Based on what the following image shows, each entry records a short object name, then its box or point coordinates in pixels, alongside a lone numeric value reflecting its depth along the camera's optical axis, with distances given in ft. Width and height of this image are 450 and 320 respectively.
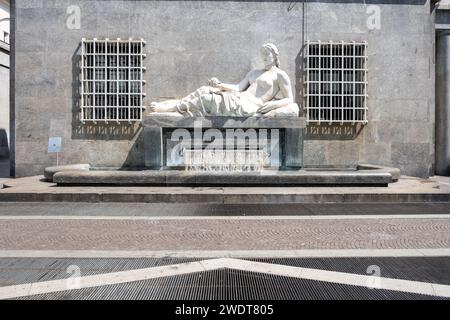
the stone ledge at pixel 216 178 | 28.84
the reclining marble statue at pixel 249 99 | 35.60
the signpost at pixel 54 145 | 33.97
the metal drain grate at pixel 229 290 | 10.47
